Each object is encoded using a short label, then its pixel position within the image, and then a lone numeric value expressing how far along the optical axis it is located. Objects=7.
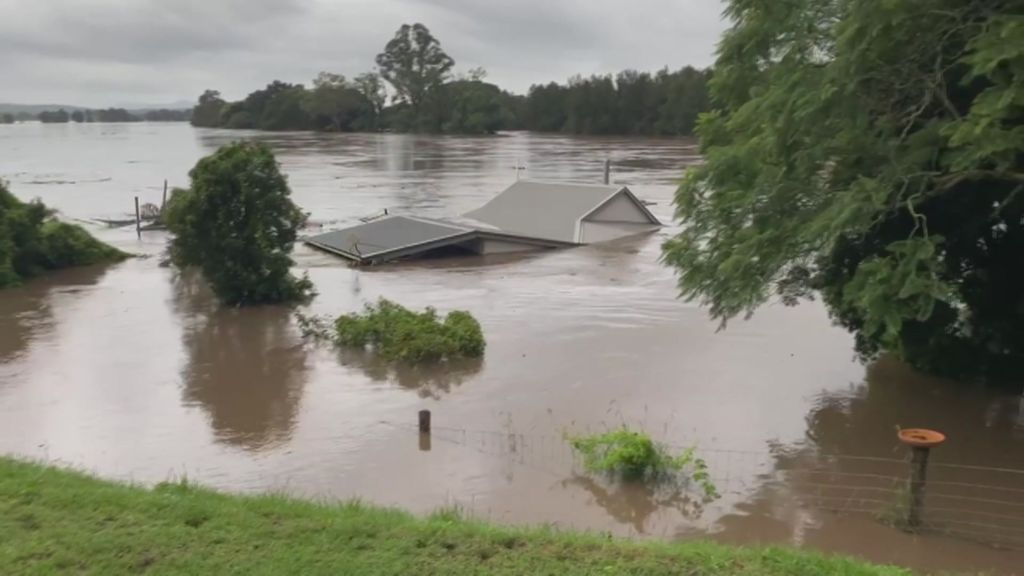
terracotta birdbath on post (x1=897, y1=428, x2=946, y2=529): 8.31
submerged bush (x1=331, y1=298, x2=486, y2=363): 16.78
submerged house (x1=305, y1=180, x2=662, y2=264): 29.81
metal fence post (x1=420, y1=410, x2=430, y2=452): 12.54
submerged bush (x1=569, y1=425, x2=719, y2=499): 10.62
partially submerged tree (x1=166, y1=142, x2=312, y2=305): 22.25
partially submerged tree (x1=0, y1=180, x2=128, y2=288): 25.90
